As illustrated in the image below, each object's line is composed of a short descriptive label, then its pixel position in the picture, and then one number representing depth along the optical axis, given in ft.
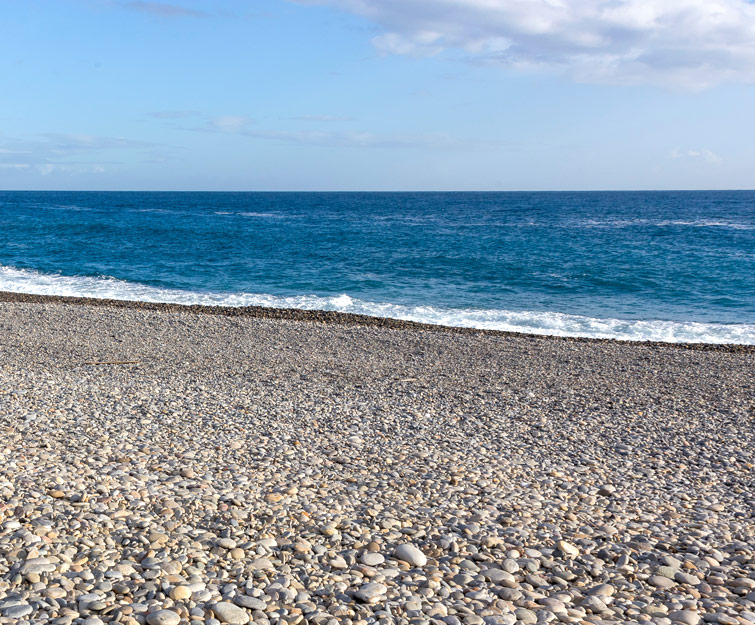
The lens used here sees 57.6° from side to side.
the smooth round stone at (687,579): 14.43
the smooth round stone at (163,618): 11.84
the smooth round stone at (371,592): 13.05
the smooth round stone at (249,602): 12.55
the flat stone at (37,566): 13.19
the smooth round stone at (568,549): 15.51
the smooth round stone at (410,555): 14.82
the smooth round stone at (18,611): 11.64
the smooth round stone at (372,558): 14.64
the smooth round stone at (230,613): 12.08
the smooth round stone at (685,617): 12.80
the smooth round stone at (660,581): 14.28
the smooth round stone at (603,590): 13.80
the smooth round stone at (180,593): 12.68
